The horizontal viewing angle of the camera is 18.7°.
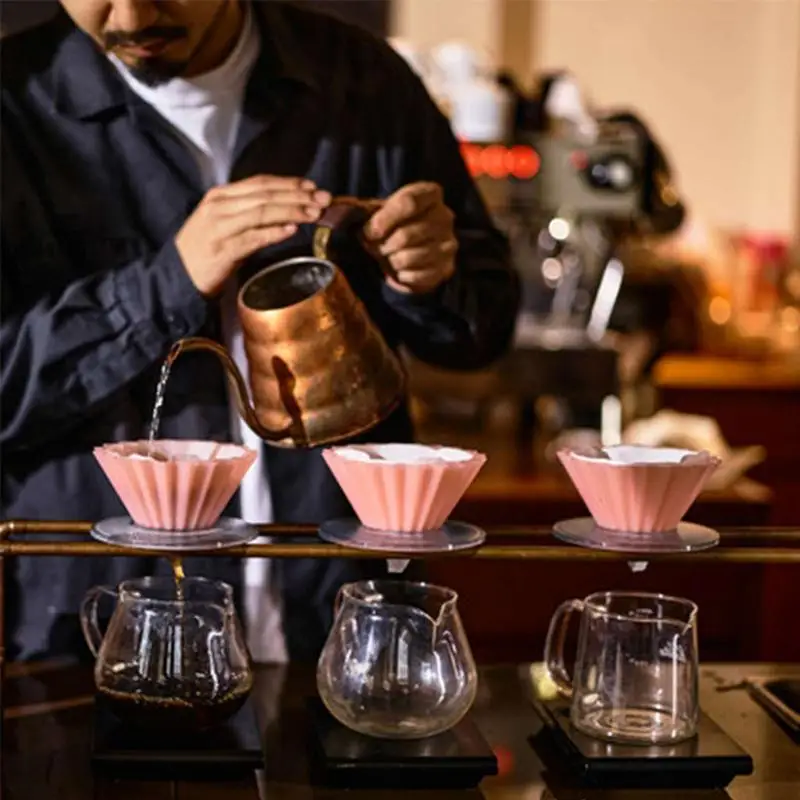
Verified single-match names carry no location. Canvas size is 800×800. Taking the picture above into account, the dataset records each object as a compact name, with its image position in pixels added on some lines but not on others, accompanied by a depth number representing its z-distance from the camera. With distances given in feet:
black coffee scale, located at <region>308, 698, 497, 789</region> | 5.84
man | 6.84
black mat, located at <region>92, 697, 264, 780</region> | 5.87
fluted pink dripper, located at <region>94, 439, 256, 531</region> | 5.87
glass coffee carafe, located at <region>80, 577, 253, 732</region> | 5.92
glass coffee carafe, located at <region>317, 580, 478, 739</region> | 5.92
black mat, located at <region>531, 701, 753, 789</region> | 5.90
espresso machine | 11.93
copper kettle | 6.33
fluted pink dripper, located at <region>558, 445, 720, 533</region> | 5.97
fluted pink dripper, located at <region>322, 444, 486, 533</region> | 5.92
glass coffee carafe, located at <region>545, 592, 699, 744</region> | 6.00
